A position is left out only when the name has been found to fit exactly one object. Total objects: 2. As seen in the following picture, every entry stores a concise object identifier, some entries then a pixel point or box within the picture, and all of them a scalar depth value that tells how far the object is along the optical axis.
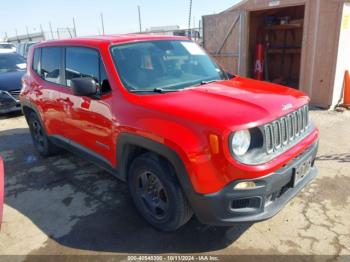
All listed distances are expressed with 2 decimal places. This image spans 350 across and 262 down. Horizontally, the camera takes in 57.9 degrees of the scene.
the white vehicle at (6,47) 20.10
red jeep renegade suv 2.52
